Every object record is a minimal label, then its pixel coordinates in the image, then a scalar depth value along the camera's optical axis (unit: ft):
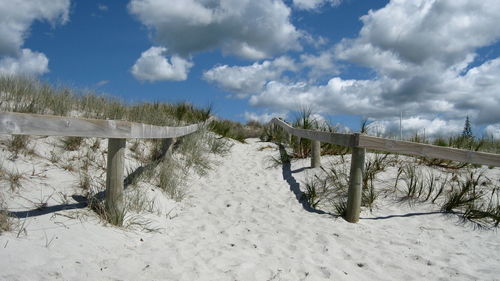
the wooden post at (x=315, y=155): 25.22
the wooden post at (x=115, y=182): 13.73
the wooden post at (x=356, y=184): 17.26
